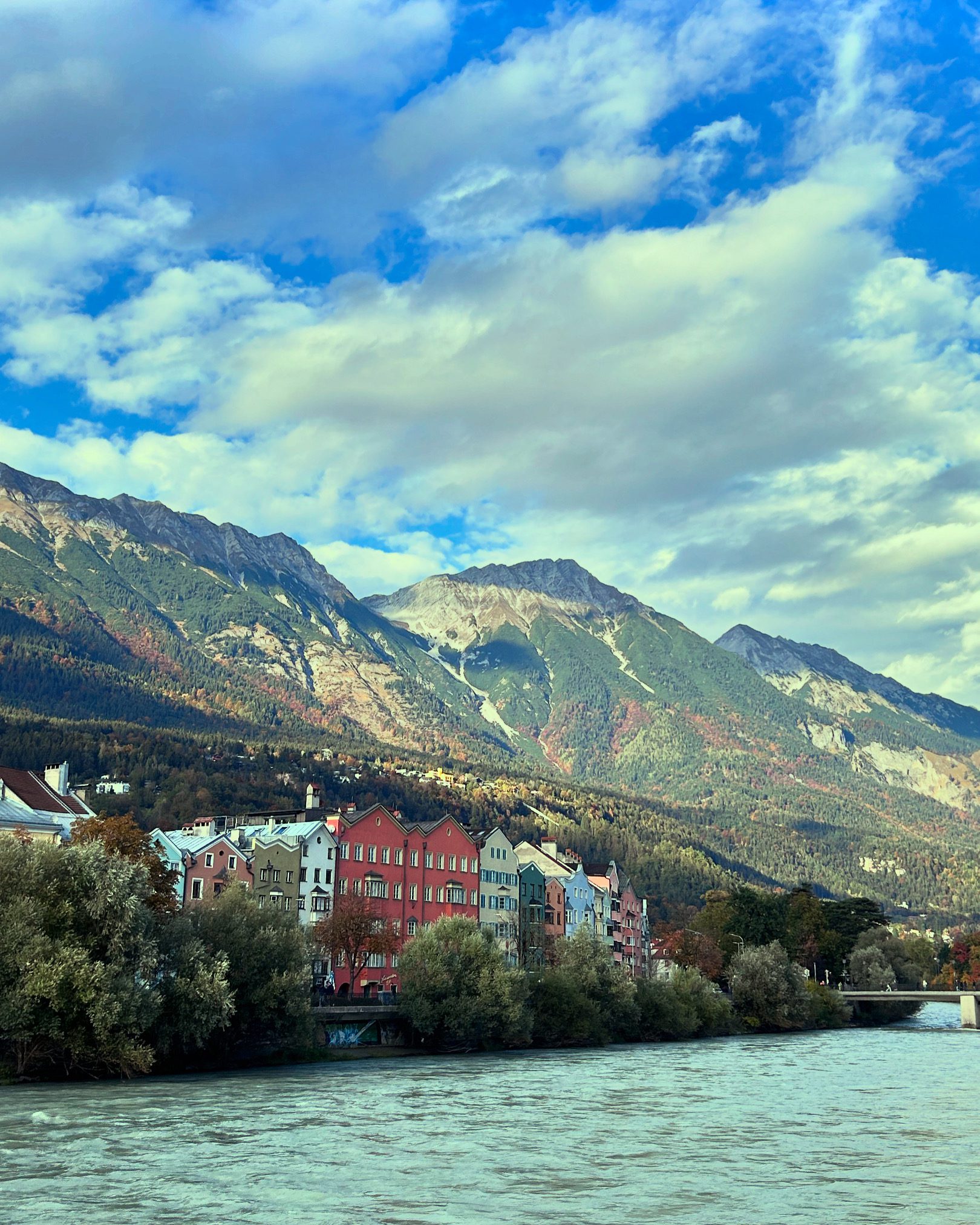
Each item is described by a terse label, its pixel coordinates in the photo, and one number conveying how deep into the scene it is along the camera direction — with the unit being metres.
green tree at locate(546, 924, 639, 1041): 118.12
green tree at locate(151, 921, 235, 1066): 79.06
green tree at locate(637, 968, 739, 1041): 128.38
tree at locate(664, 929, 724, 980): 180.38
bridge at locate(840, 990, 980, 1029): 195.88
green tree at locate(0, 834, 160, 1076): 71.06
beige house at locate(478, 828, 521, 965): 159.12
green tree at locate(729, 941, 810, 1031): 153.75
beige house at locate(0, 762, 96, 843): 107.19
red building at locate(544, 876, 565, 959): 174.25
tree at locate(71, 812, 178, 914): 90.25
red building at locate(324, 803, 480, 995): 140.38
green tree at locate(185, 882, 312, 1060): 86.12
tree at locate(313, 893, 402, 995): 122.44
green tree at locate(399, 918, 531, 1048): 103.12
